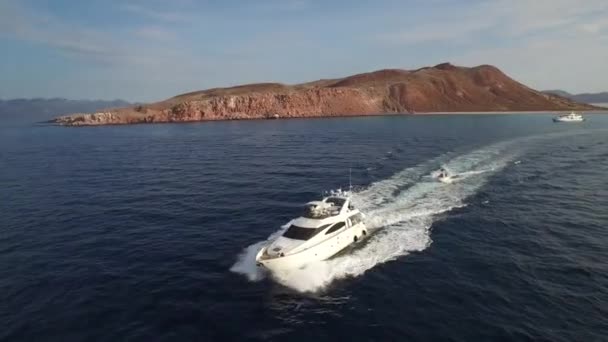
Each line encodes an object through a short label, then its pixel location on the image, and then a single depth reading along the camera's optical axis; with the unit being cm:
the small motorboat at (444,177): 5078
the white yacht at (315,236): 2753
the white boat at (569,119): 14688
